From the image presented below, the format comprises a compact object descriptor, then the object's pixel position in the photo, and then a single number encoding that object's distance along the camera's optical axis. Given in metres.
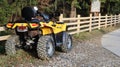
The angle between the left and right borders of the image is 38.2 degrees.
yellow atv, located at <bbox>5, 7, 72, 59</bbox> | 5.10
